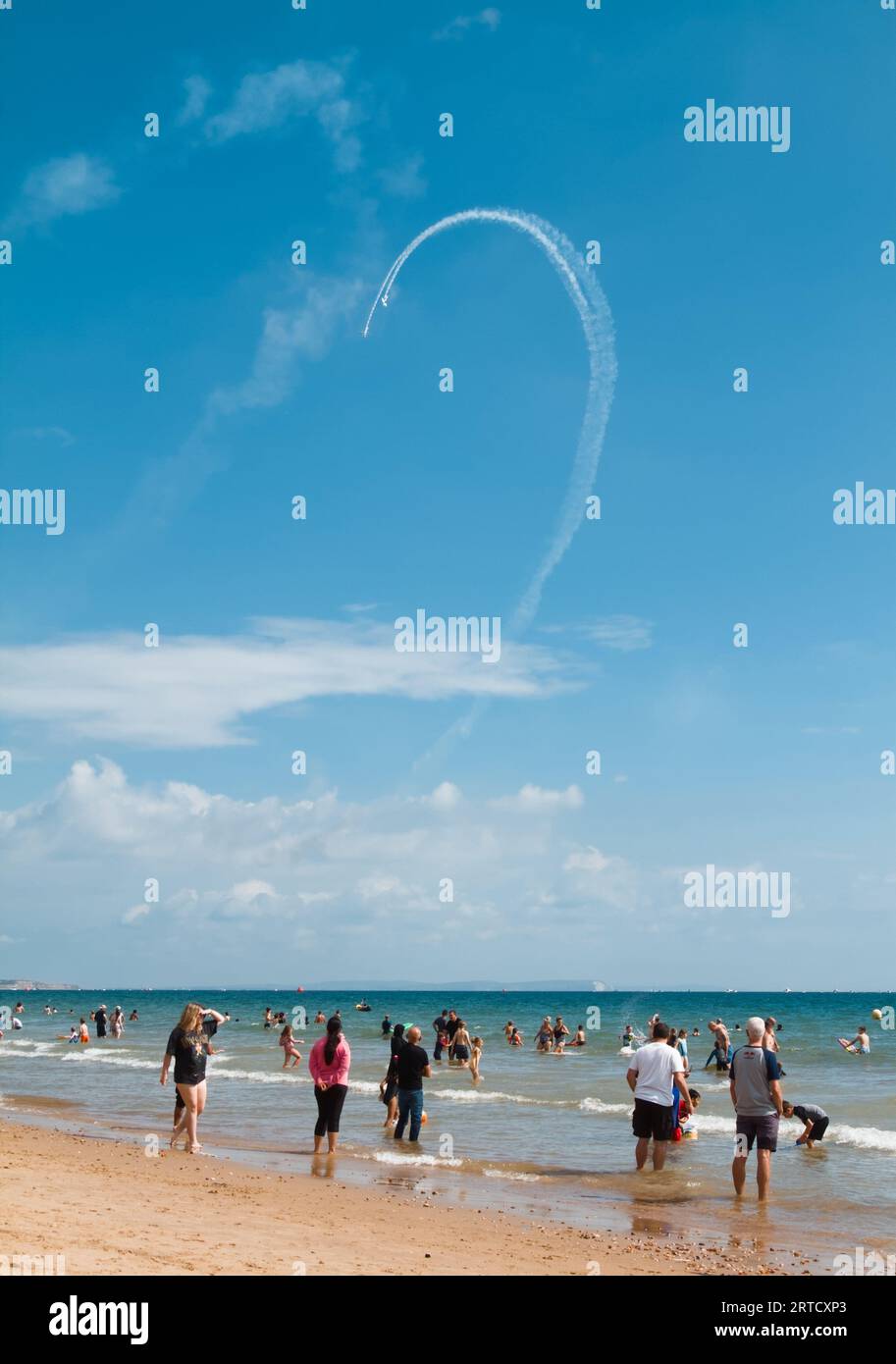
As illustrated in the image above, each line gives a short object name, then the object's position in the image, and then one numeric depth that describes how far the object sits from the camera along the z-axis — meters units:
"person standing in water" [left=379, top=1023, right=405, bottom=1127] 15.19
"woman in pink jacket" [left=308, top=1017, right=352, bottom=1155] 13.83
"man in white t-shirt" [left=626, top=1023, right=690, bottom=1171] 12.27
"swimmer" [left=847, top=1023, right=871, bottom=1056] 33.60
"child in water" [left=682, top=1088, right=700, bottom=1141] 15.80
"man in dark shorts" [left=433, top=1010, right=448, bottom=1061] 29.99
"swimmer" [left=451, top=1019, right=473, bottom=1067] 28.12
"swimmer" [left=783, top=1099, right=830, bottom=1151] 15.81
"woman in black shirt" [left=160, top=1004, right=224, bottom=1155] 13.11
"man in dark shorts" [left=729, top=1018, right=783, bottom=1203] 11.31
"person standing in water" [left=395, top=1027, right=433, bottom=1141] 14.58
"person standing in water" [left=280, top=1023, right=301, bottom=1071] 29.35
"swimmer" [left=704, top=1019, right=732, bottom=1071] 28.33
